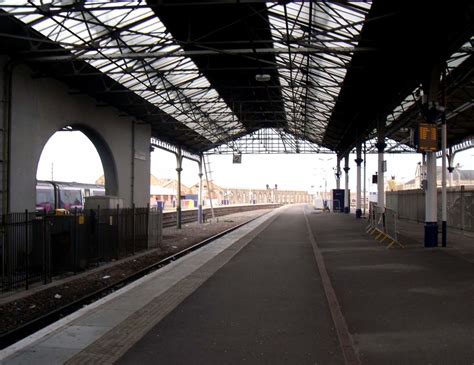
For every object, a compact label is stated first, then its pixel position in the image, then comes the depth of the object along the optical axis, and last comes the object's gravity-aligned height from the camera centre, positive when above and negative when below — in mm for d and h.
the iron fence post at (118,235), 17125 -1355
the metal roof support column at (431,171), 16445 +857
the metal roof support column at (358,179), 39719 +1406
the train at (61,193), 30500 +149
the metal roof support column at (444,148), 16755 +1720
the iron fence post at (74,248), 13945 -1459
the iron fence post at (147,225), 20297 -1192
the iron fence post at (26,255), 11451 -1398
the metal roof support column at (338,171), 57997 +2970
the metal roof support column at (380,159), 26723 +2029
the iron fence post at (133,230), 18656 -1307
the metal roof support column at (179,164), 37562 +2389
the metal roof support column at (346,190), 51797 +615
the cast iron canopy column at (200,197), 40741 -155
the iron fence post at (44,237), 12328 -1041
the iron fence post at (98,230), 15605 -1077
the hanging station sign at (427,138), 16375 +1898
